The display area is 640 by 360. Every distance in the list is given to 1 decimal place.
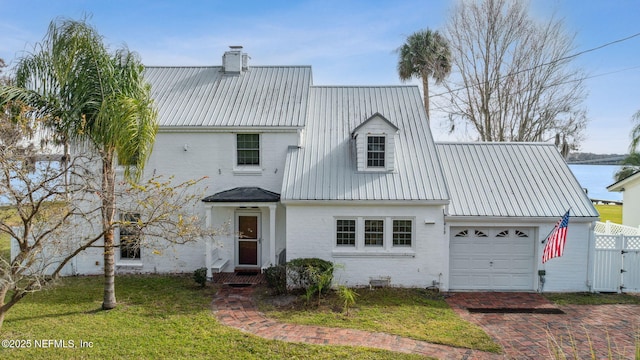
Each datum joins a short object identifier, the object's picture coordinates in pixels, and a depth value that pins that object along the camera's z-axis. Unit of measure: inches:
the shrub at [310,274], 431.2
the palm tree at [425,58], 977.5
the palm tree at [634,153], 953.4
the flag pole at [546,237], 477.4
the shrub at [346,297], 396.2
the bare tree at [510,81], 865.5
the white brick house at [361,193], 479.2
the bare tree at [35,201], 254.5
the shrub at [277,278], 448.1
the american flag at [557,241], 414.9
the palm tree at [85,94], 356.5
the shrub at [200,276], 476.1
